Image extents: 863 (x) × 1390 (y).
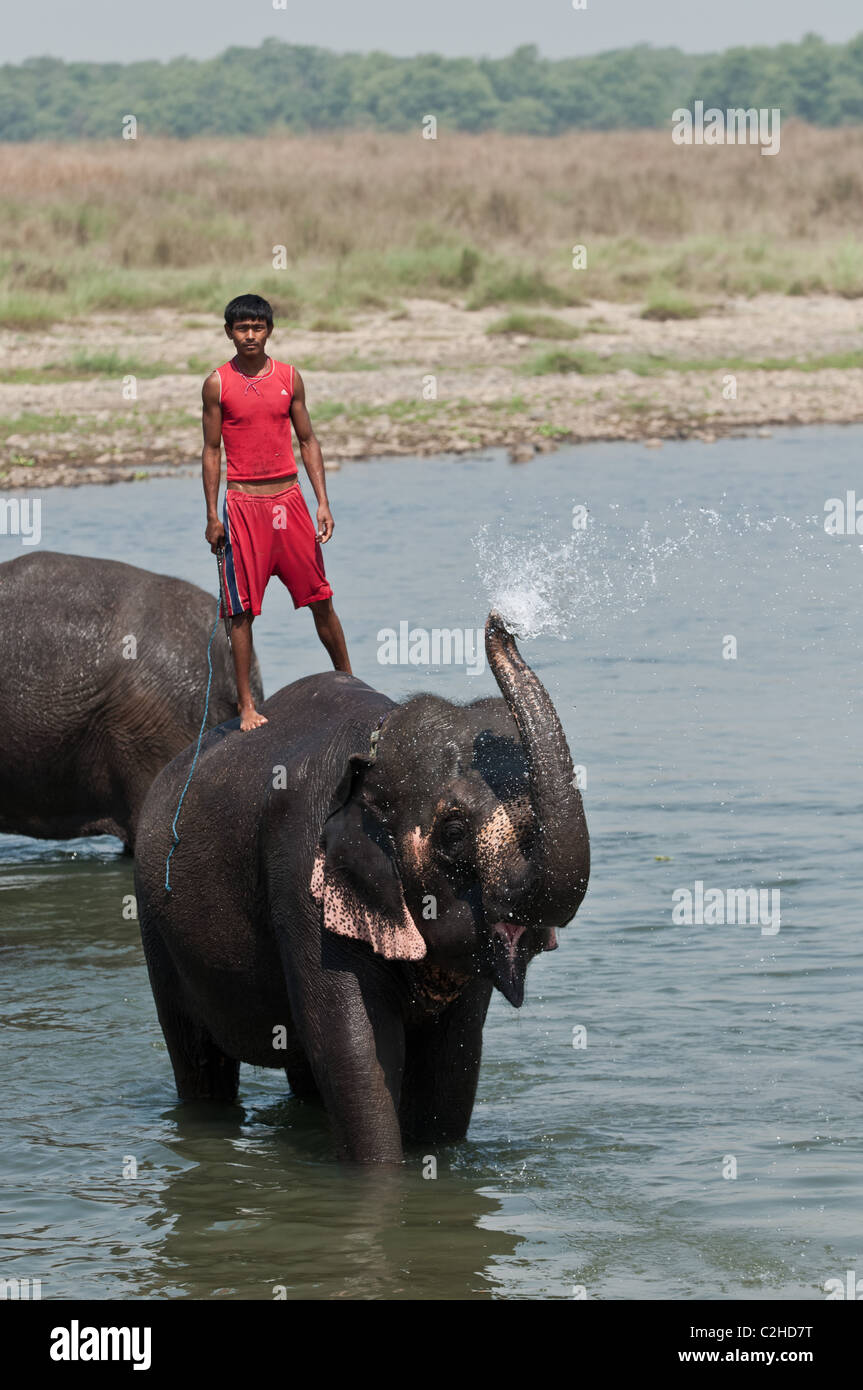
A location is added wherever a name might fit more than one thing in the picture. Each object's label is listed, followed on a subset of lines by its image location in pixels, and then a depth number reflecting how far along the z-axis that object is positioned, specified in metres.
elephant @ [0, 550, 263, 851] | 20.44
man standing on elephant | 14.77
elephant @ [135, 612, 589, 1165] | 11.23
